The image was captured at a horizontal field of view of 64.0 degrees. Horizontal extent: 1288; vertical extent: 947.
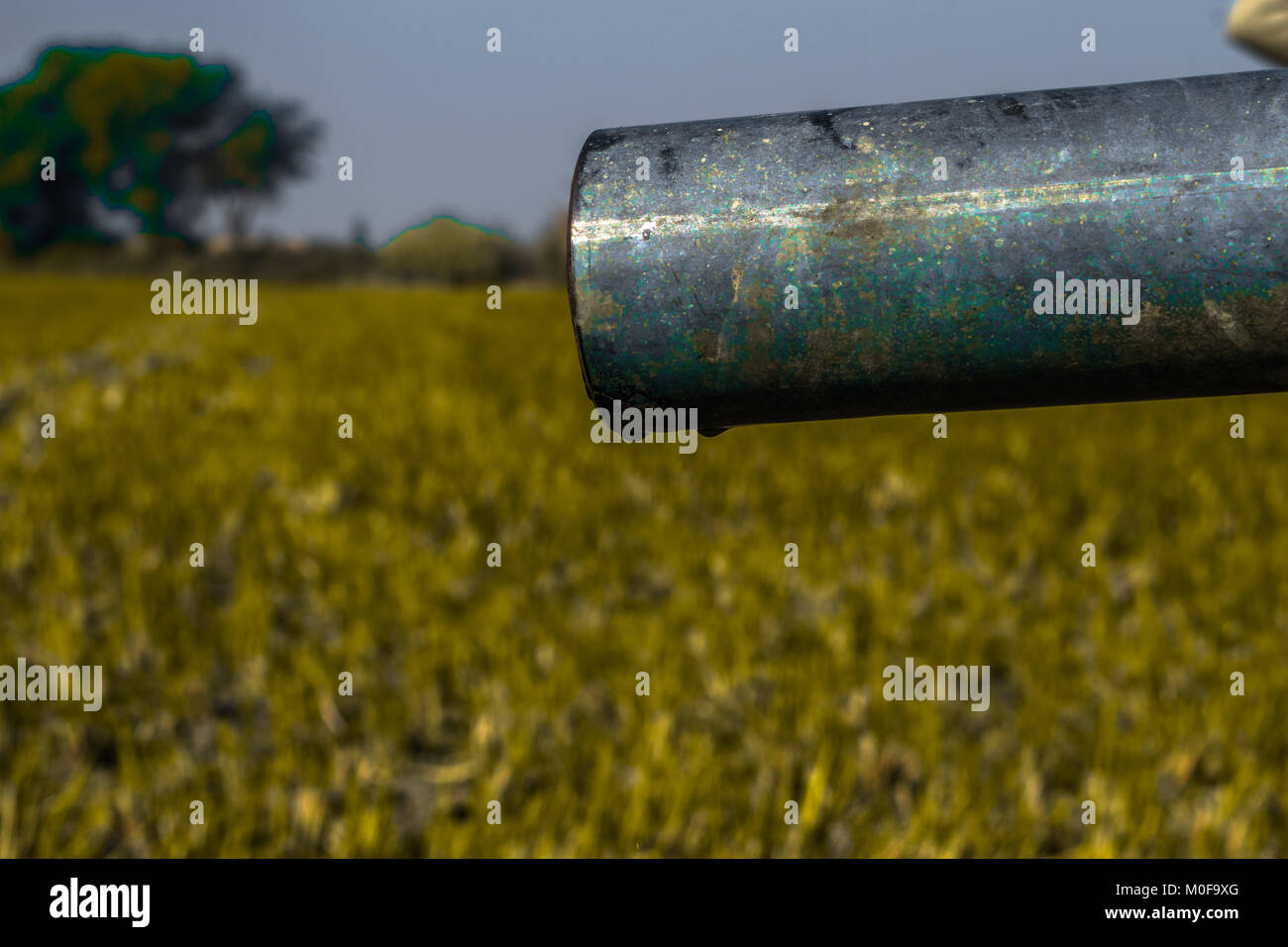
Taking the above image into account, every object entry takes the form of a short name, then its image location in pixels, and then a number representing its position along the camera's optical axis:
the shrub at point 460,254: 32.97
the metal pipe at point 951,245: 0.50
